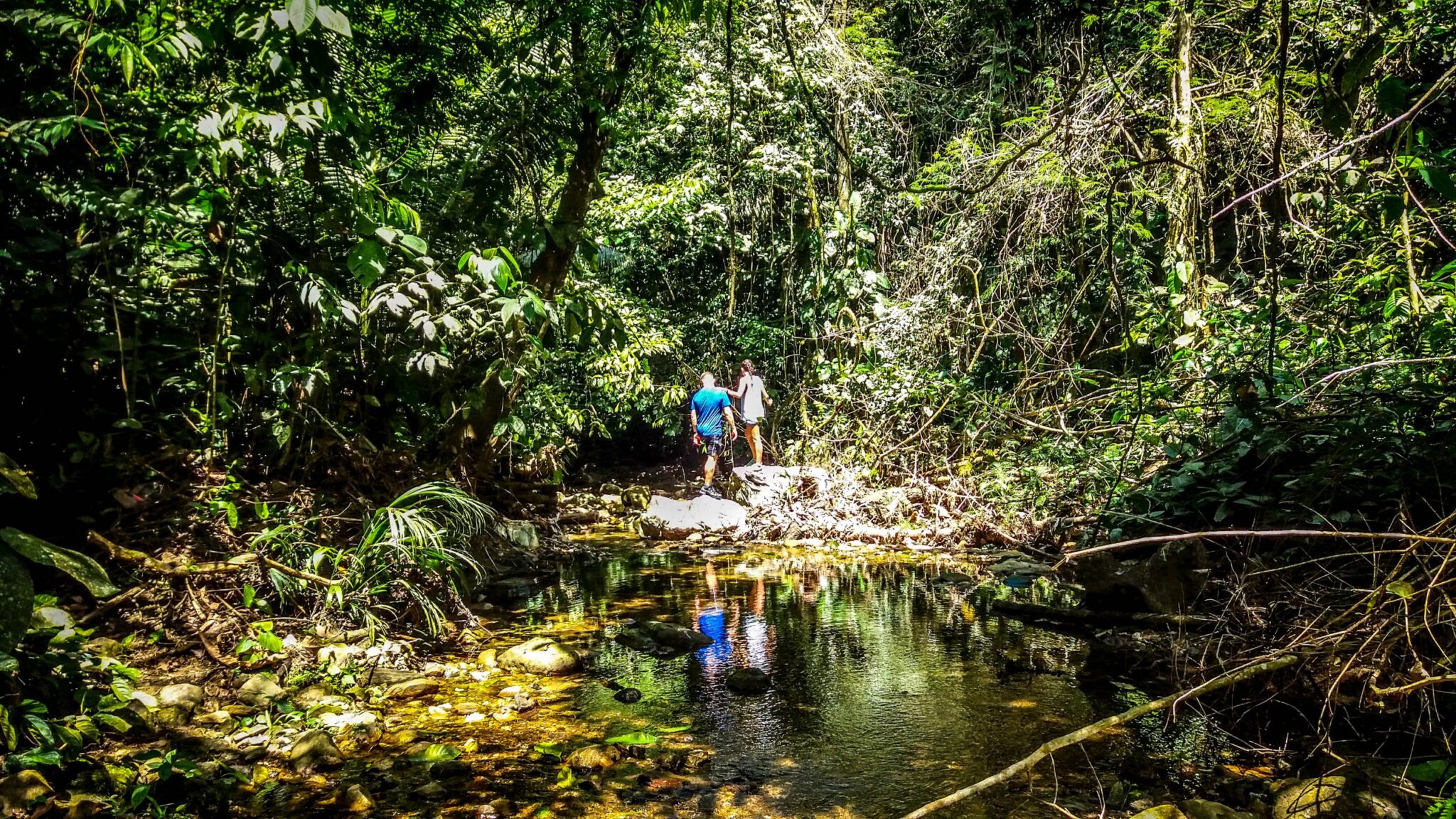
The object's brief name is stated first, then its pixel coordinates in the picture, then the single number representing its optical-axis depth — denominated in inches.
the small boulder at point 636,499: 387.9
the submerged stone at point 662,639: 163.6
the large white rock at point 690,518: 316.8
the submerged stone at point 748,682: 136.5
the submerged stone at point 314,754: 104.3
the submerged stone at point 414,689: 132.4
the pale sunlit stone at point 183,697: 117.7
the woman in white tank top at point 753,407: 396.8
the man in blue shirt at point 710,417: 392.8
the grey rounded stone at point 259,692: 123.9
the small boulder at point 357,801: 93.7
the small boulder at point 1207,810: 86.7
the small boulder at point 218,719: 115.7
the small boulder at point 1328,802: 86.7
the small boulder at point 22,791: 80.9
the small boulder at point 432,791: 97.3
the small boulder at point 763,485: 320.2
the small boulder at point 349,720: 118.2
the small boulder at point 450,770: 102.9
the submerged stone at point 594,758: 105.7
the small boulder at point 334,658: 136.6
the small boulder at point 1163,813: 85.9
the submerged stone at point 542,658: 146.9
